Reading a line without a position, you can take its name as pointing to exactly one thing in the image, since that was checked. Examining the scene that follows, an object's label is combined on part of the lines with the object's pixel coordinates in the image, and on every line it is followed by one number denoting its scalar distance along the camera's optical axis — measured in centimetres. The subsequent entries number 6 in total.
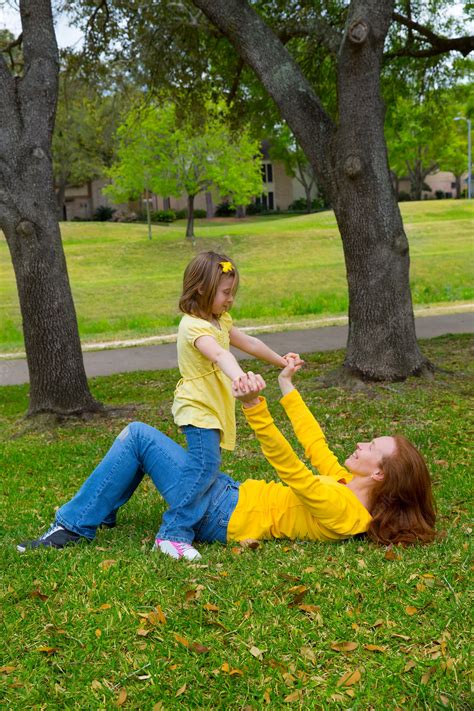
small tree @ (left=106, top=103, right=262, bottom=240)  3628
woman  388
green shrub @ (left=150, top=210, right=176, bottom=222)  5669
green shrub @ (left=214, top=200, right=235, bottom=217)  6353
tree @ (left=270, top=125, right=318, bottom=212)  5261
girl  402
